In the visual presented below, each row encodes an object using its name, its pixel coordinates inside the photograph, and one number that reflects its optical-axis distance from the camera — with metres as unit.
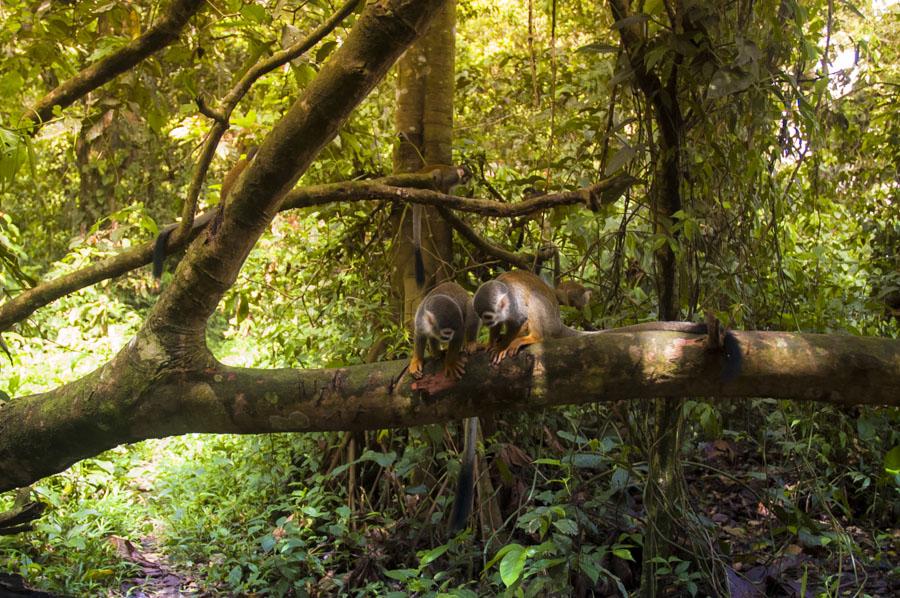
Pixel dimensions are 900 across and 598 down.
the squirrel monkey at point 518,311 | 3.51
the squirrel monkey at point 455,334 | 3.32
